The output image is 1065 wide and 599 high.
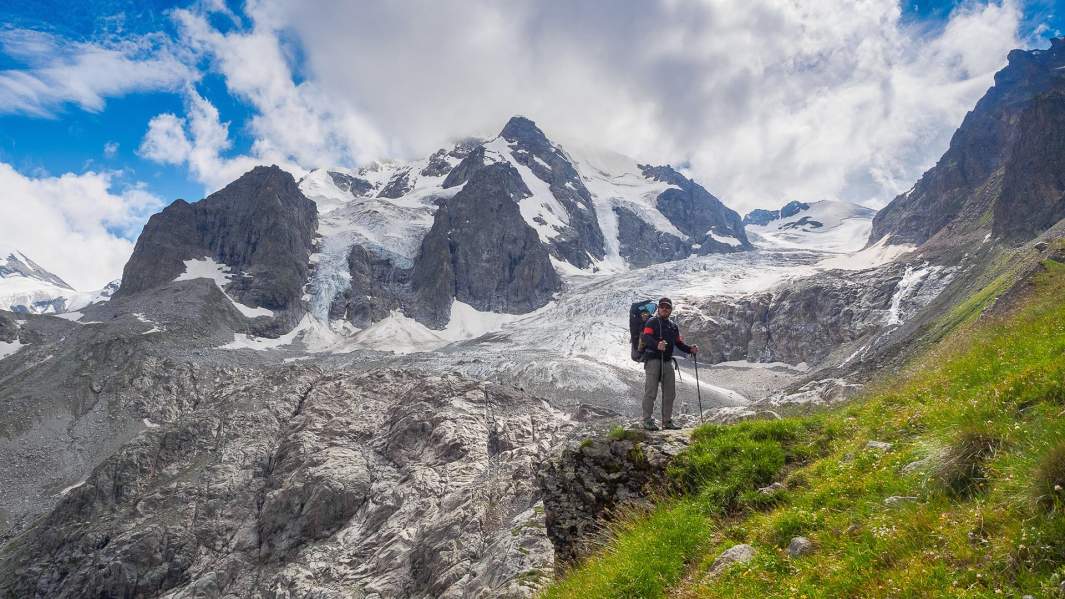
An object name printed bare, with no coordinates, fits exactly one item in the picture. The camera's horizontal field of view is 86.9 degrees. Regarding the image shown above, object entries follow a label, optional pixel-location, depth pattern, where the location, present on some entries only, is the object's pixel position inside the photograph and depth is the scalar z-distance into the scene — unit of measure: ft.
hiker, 46.44
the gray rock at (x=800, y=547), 21.49
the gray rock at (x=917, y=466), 21.51
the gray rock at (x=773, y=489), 28.97
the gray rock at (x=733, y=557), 23.18
